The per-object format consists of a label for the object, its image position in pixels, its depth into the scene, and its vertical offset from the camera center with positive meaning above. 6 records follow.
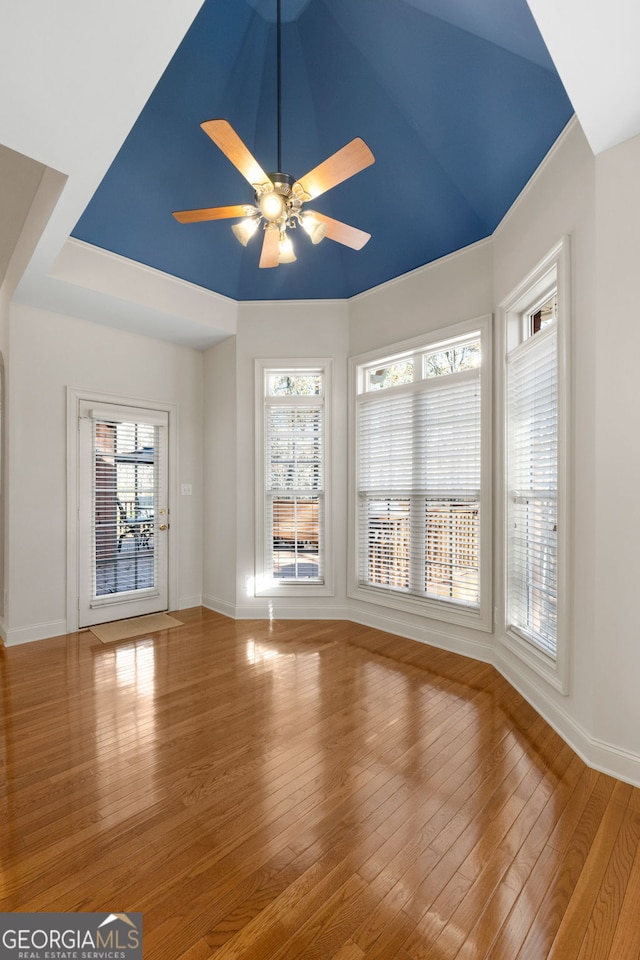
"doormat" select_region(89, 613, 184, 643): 4.21 -1.45
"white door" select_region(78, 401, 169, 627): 4.43 -0.32
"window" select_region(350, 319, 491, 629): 3.63 +0.03
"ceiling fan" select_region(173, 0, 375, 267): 2.10 +1.51
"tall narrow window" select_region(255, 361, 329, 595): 4.65 +0.00
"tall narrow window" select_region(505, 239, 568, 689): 2.57 +0.09
